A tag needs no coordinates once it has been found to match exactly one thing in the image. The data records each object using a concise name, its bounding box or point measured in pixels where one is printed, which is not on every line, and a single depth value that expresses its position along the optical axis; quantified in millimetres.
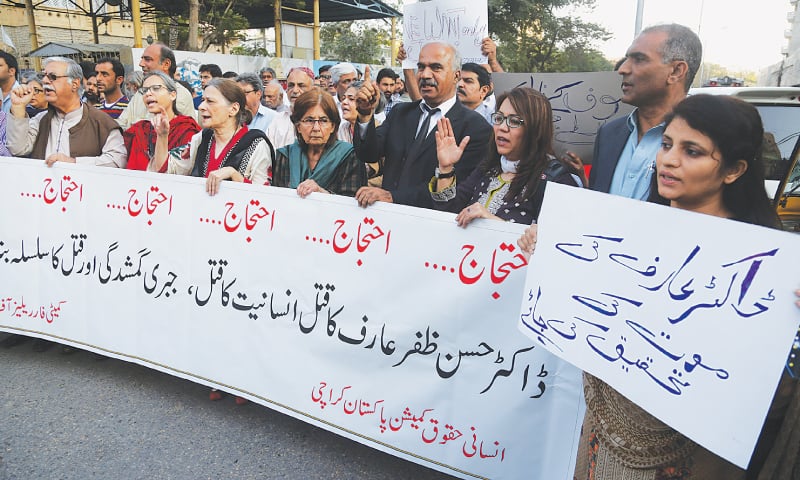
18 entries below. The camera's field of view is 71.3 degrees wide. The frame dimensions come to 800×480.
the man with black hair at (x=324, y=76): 8328
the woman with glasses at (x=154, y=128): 3520
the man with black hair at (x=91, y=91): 6714
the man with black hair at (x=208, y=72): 7346
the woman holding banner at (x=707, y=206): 1321
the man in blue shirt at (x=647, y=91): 2238
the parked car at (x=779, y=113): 4836
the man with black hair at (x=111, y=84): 5523
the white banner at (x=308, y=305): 2066
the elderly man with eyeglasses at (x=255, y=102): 5125
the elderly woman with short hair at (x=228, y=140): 3109
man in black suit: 2969
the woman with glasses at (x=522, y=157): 2252
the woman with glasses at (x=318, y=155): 2984
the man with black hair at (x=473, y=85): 4828
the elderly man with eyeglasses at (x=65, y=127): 3627
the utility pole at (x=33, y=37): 16686
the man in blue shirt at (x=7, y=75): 5145
